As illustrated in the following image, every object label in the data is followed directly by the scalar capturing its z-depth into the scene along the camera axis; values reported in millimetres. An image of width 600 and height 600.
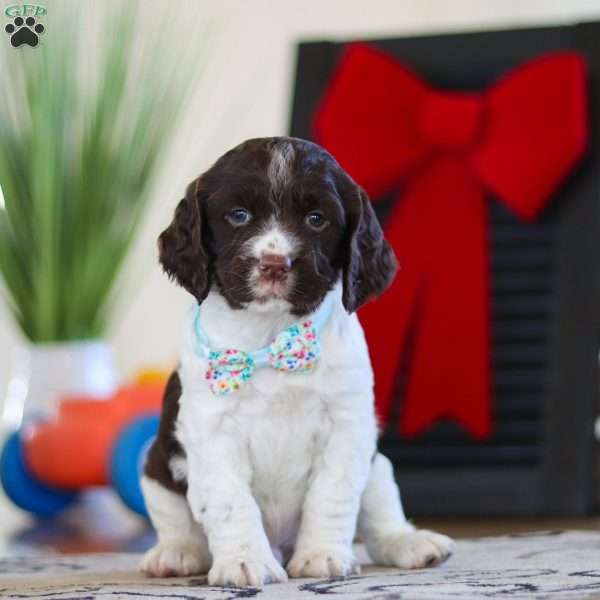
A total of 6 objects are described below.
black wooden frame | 3137
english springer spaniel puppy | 1946
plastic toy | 3566
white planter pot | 4145
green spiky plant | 4066
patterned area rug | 1731
